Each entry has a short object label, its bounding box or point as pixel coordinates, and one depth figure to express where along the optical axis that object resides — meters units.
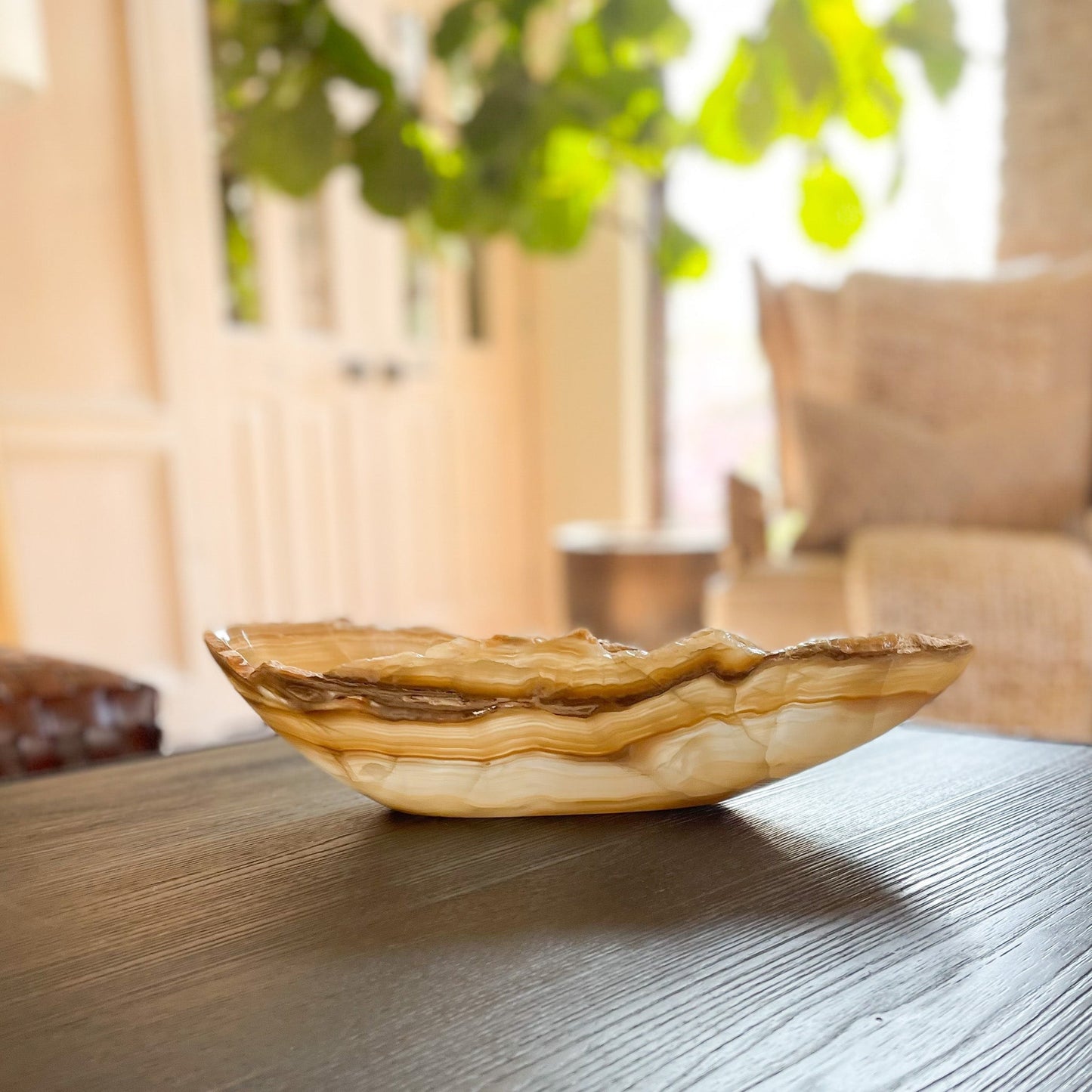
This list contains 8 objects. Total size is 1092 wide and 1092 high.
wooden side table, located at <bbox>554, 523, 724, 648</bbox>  1.90
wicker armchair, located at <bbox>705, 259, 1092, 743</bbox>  1.30
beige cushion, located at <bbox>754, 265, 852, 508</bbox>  1.73
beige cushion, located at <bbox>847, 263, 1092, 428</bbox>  1.59
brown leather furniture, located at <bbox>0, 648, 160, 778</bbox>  0.74
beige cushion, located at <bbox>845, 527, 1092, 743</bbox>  1.28
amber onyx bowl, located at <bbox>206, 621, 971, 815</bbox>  0.42
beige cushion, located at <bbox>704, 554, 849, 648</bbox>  1.48
